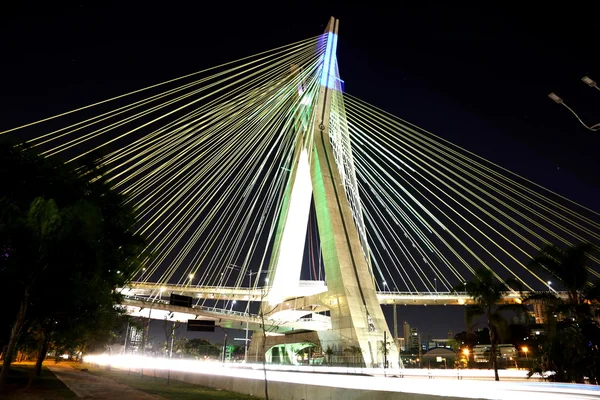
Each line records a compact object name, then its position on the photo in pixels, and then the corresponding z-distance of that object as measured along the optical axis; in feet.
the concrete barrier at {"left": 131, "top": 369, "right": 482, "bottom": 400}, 25.23
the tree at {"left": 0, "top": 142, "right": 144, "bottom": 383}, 40.60
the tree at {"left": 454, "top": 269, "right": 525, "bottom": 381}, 70.44
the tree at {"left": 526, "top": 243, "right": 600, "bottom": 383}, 45.42
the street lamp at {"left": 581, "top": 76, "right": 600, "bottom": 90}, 25.39
